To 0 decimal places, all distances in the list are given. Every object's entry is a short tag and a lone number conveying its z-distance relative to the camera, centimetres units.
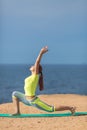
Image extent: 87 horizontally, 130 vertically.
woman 1276
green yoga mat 1464
